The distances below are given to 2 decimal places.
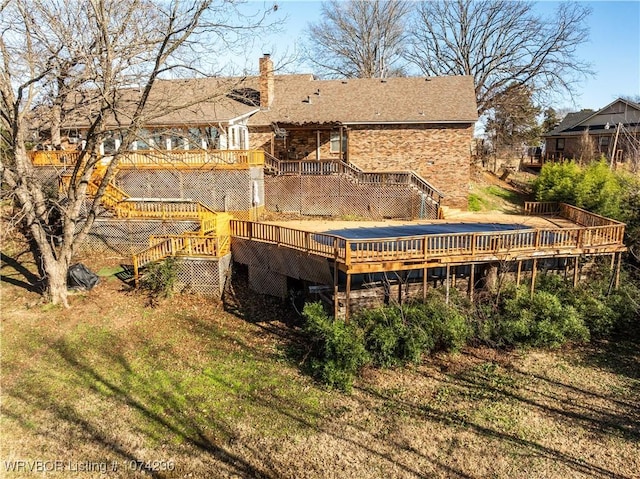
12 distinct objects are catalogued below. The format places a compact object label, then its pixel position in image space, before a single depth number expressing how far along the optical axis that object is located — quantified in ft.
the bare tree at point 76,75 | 41.91
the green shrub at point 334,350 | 36.70
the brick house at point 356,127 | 72.79
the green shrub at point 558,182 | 70.74
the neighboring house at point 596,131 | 107.14
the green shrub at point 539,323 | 41.75
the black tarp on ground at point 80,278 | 49.93
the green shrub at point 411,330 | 38.99
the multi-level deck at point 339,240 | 41.83
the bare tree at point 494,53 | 105.91
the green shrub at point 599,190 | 60.54
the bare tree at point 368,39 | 128.98
